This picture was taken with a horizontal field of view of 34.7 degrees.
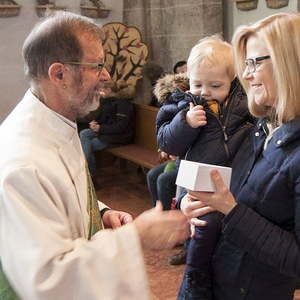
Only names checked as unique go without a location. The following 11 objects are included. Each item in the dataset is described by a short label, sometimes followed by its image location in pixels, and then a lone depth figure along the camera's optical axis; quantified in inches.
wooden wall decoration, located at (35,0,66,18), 227.8
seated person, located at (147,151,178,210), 162.4
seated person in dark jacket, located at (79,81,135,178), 212.8
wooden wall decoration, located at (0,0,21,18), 220.2
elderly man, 46.4
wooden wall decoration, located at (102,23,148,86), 233.5
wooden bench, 201.8
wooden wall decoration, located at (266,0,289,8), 182.9
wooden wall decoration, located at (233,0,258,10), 198.7
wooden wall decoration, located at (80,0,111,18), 235.5
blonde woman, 57.4
